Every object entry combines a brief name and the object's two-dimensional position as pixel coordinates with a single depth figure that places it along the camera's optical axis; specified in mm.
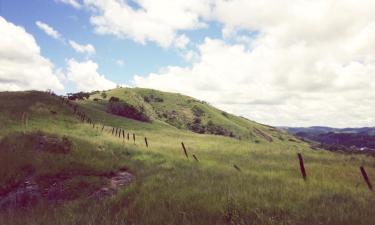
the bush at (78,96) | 89712
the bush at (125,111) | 85669
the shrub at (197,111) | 178725
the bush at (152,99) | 185375
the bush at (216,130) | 149125
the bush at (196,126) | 145050
